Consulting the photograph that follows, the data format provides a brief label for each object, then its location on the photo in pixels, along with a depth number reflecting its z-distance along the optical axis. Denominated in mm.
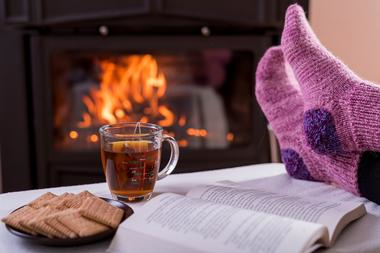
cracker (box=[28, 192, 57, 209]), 647
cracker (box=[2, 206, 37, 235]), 599
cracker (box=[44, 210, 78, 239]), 580
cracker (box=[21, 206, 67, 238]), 581
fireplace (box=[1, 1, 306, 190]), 1530
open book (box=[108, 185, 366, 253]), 550
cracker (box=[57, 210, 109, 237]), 584
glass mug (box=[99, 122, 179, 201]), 709
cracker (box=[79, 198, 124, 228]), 608
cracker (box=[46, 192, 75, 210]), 634
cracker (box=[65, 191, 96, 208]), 640
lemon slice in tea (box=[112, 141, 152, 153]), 713
